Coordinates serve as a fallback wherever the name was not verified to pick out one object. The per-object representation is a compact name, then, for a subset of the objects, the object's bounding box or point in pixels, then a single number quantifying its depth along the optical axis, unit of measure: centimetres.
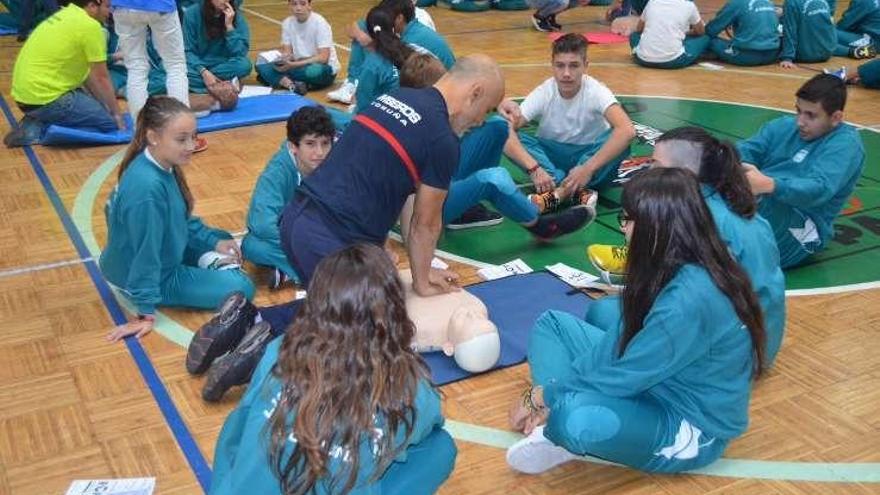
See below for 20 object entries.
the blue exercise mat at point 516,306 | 380
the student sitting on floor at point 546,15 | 1079
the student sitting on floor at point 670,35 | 881
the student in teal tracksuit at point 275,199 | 442
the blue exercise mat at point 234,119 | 658
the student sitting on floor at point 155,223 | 391
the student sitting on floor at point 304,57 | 798
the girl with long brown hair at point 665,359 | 273
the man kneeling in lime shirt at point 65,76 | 633
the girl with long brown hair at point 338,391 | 205
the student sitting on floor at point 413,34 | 604
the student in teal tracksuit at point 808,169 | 441
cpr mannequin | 366
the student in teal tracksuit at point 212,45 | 759
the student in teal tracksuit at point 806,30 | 892
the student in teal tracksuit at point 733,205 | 332
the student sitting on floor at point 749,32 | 889
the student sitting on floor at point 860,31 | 933
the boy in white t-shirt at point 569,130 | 528
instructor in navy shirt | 346
